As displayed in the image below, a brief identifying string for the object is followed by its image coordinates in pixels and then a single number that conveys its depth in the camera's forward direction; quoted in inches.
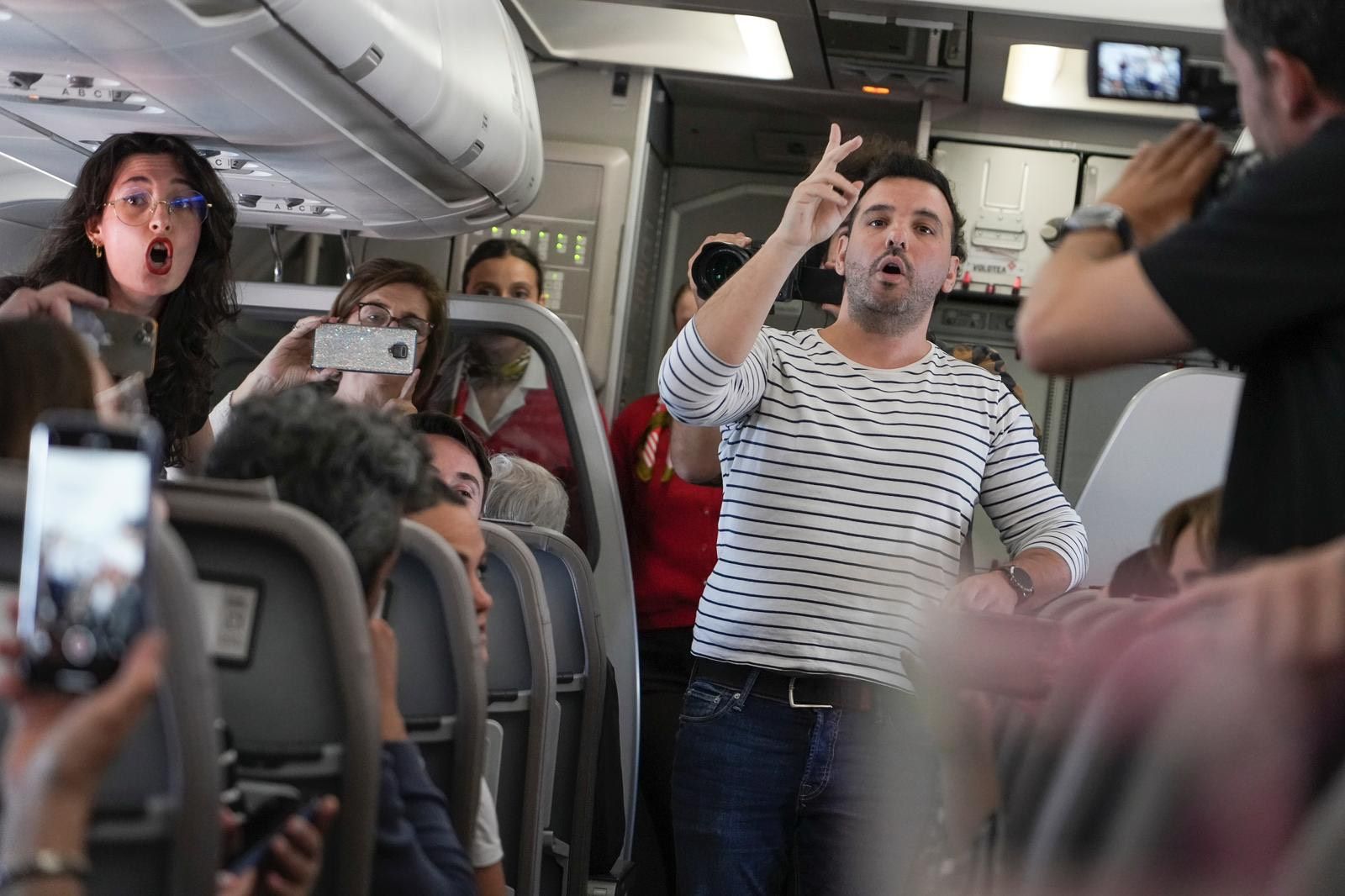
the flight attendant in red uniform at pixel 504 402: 183.8
